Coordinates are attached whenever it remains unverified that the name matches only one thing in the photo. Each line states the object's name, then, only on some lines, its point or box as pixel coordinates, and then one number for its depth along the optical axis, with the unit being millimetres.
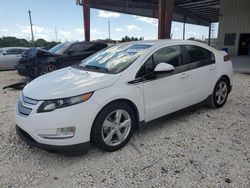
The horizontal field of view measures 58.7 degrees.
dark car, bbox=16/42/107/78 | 7938
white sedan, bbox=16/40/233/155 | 2682
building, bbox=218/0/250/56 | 18594
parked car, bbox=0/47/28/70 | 12477
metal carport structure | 12086
